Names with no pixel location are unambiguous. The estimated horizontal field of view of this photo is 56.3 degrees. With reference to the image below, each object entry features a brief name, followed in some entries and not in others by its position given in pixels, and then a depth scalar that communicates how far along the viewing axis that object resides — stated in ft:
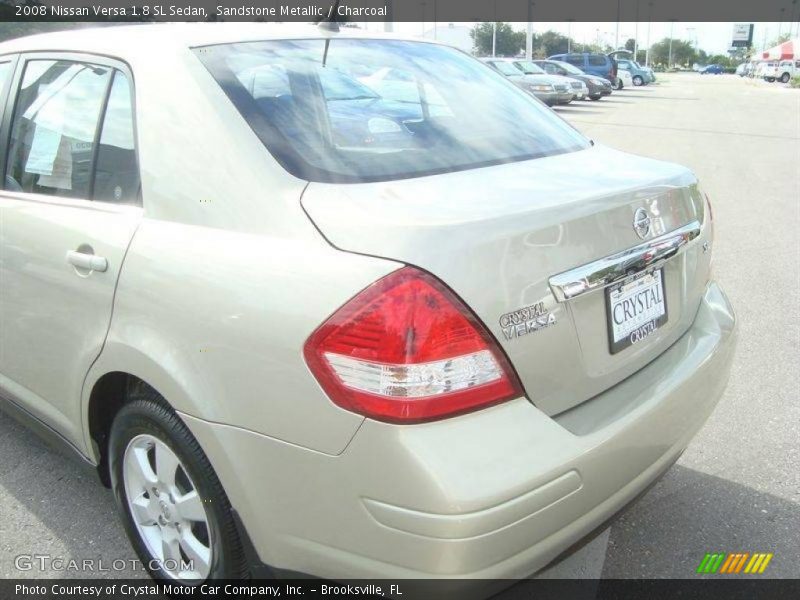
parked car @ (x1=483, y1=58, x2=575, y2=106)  79.77
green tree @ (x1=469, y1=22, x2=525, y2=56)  278.26
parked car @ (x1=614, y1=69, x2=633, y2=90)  142.61
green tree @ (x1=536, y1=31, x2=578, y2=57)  316.60
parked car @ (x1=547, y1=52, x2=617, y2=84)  123.34
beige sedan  5.56
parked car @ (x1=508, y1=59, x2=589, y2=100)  88.58
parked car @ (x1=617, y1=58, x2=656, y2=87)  161.27
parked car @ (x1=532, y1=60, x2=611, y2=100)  102.22
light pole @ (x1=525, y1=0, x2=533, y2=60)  115.34
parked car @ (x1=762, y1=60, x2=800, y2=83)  197.47
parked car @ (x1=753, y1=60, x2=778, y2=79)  217.15
